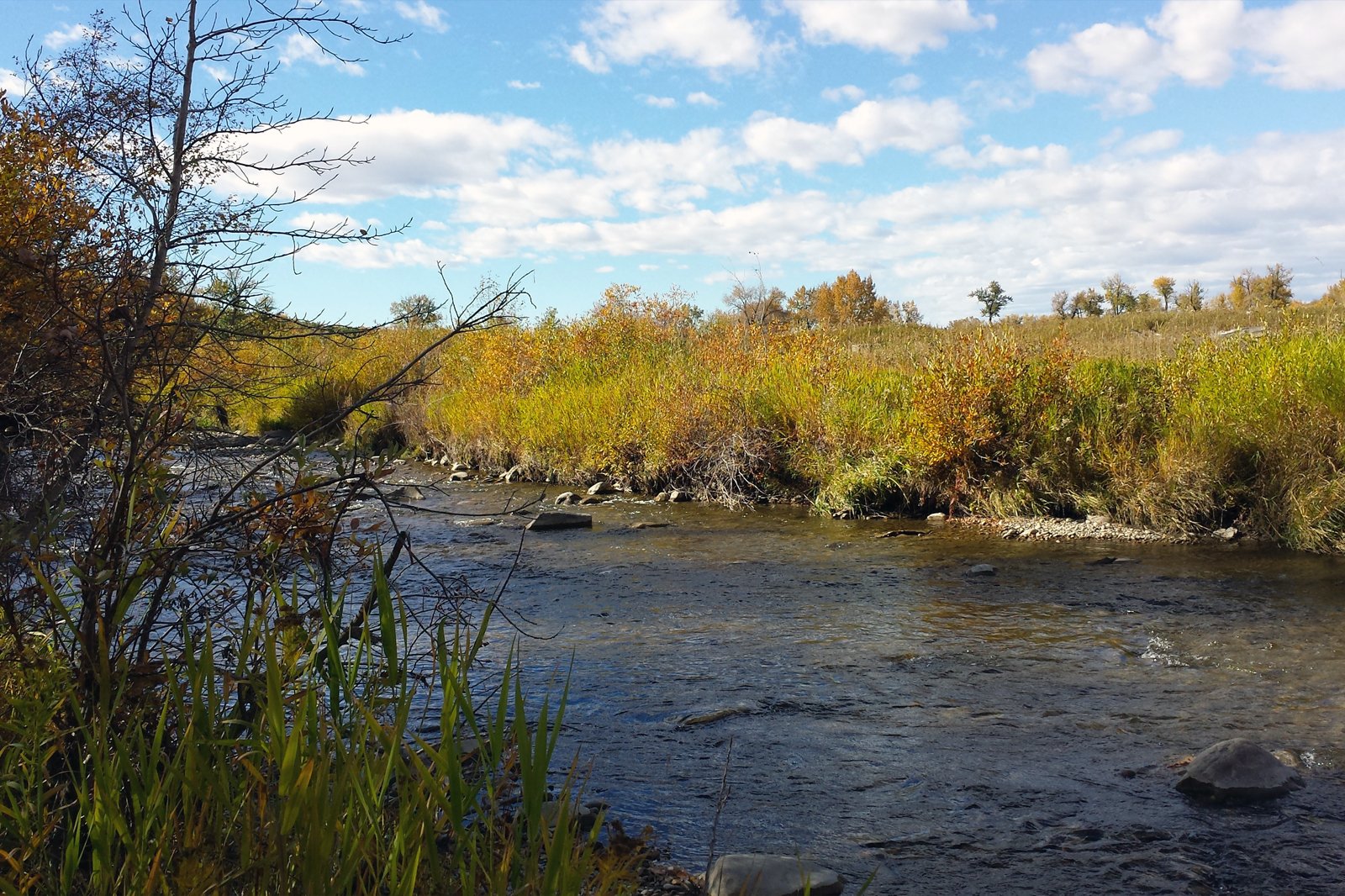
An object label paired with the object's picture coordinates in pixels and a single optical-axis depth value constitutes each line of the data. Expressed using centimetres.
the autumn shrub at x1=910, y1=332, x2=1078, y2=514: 1079
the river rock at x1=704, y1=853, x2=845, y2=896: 320
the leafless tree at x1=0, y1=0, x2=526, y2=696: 290
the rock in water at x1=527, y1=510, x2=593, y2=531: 1112
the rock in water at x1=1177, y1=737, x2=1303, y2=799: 404
